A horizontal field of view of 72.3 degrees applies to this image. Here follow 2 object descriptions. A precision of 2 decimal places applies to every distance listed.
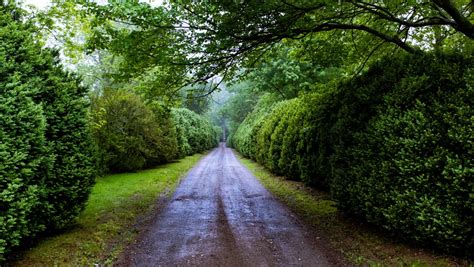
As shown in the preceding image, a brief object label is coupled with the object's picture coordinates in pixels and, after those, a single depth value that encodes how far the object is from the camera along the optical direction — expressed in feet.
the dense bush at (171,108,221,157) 87.97
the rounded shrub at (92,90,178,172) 52.65
